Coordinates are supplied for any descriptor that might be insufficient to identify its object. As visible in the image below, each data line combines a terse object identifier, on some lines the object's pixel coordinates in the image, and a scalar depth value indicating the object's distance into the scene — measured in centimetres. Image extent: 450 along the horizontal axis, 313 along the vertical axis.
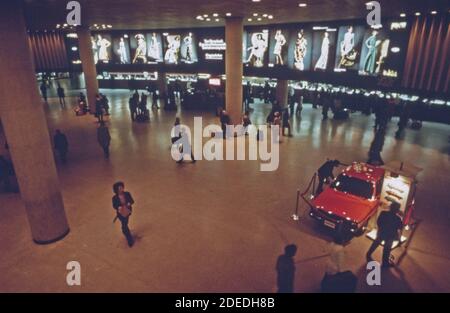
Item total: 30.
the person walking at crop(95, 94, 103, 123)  1933
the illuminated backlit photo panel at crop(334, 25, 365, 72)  1541
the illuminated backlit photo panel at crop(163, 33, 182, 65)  2231
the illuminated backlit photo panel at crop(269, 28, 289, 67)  1811
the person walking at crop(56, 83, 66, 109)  2479
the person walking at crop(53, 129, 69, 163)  1227
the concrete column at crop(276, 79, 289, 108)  2130
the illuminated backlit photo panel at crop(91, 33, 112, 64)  2444
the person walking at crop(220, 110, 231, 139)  1611
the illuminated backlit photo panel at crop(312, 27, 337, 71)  1636
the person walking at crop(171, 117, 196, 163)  1248
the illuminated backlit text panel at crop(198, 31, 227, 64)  2078
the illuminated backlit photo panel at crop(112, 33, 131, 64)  2400
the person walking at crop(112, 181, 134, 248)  725
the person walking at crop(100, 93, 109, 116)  2124
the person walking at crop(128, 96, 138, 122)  1933
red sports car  768
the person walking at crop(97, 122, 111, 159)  1281
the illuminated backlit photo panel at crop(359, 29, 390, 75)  1433
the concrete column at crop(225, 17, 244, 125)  1527
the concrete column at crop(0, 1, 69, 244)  630
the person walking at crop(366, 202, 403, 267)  650
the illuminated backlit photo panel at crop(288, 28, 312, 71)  1730
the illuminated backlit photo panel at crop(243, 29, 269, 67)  1894
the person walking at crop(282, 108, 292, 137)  1606
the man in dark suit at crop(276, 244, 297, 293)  532
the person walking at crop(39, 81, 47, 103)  2647
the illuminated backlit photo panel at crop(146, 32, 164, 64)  2289
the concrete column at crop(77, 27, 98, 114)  2077
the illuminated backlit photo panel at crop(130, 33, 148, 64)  2353
